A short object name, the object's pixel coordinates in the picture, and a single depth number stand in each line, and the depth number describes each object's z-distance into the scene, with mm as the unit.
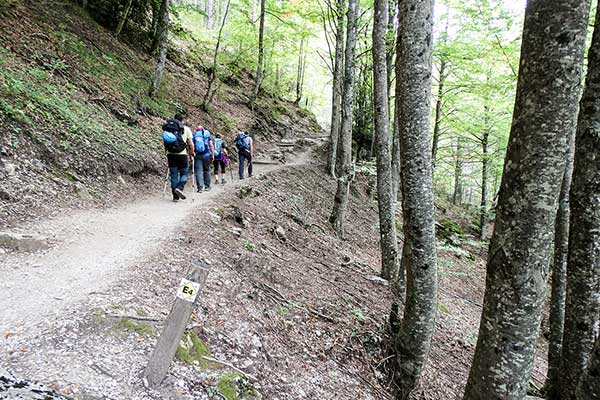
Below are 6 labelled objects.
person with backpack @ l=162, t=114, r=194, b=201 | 9281
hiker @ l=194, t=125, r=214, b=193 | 10625
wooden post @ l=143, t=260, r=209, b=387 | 3281
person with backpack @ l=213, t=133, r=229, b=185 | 12422
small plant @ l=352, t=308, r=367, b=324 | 6646
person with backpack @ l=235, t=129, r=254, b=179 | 13375
